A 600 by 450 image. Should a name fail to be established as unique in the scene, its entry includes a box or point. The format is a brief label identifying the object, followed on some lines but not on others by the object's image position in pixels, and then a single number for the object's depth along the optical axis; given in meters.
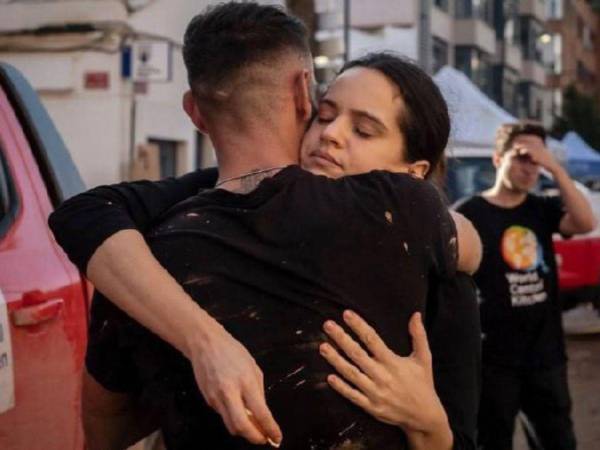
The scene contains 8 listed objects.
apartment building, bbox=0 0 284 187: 17.77
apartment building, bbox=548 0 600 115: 57.88
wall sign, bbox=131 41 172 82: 15.92
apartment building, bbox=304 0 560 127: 27.00
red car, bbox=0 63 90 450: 2.76
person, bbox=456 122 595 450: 4.80
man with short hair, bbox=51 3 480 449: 1.70
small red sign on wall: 17.73
